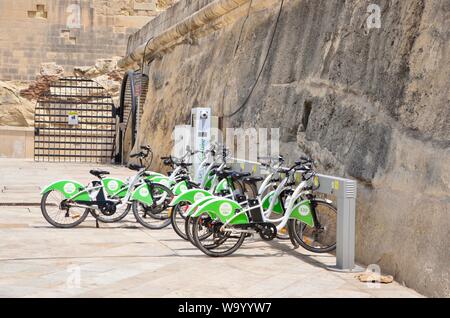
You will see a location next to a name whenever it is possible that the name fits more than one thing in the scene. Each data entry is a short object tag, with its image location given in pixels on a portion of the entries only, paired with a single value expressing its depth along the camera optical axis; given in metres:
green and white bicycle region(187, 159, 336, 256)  12.47
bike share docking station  11.47
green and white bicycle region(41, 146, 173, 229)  16.24
